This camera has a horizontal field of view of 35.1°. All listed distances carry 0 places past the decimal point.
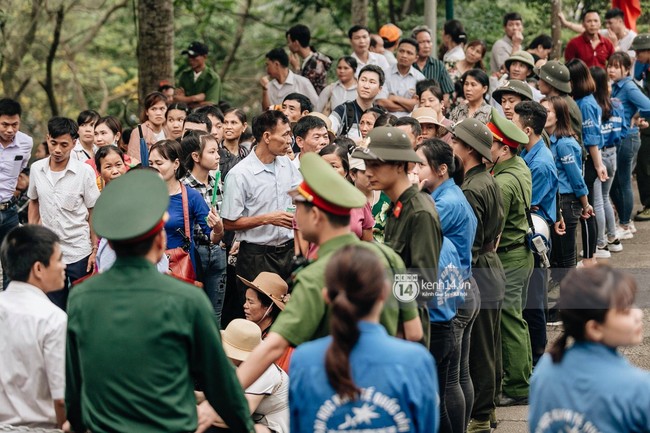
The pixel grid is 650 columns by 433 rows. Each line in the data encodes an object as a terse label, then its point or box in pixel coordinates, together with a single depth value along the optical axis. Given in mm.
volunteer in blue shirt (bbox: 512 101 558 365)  8266
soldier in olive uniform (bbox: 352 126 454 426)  5449
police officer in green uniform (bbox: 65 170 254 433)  4078
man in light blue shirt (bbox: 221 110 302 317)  7883
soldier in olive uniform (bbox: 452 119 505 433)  6922
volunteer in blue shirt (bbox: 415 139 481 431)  6227
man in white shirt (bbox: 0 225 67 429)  4609
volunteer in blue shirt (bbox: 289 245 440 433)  3764
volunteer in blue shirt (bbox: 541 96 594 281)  9328
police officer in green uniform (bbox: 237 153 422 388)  4352
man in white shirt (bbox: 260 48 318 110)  11914
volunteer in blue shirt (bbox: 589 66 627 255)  11109
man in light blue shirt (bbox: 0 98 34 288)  9492
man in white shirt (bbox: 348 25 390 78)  12250
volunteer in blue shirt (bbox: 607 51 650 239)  11664
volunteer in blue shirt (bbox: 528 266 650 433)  3596
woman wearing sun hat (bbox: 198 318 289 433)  6074
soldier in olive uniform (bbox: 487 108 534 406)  7547
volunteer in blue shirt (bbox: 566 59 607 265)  10516
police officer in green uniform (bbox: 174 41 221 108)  12586
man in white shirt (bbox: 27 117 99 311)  8273
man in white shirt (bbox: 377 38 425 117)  11719
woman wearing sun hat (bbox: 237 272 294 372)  7383
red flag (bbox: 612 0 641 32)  15195
